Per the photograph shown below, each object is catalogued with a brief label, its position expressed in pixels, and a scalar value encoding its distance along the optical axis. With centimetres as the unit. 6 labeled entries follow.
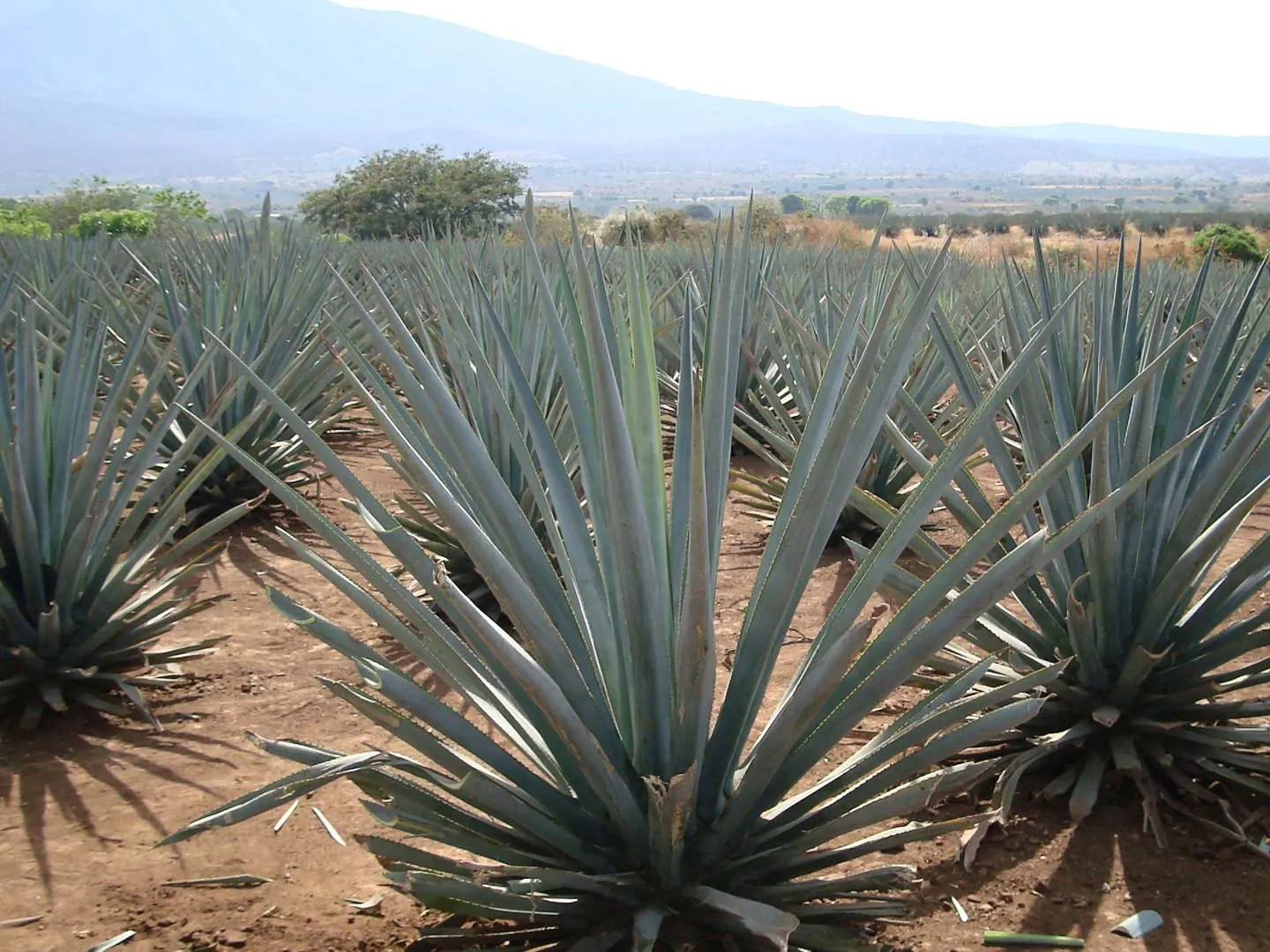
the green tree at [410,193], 3195
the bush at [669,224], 2555
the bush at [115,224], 2459
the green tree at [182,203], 3045
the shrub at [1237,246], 2491
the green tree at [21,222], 2178
